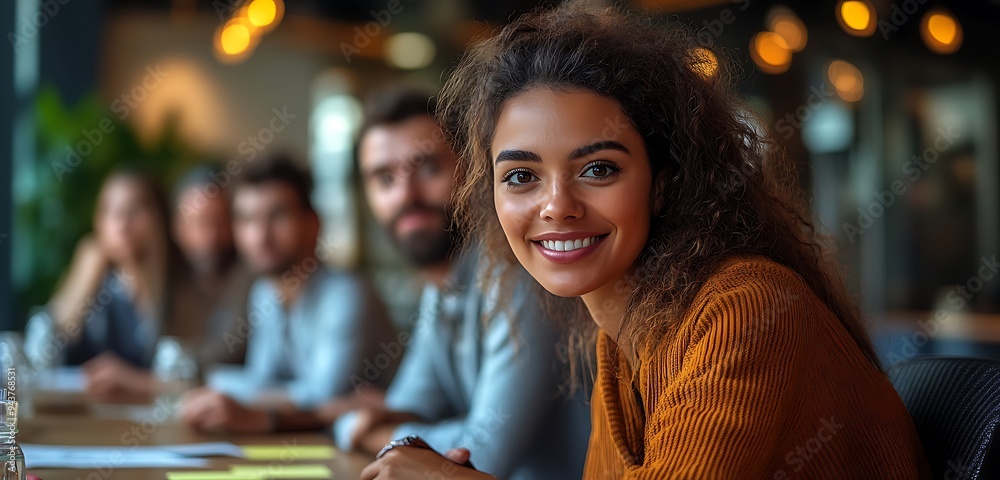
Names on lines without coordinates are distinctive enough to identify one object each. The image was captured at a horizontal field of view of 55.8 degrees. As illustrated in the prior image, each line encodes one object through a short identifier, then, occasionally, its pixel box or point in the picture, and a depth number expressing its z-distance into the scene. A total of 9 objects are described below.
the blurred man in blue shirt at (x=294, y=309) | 3.13
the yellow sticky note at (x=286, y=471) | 1.77
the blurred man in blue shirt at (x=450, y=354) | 1.95
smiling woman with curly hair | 1.09
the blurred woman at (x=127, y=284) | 4.18
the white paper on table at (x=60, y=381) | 3.33
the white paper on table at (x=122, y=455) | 1.85
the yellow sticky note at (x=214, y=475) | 1.70
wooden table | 1.75
